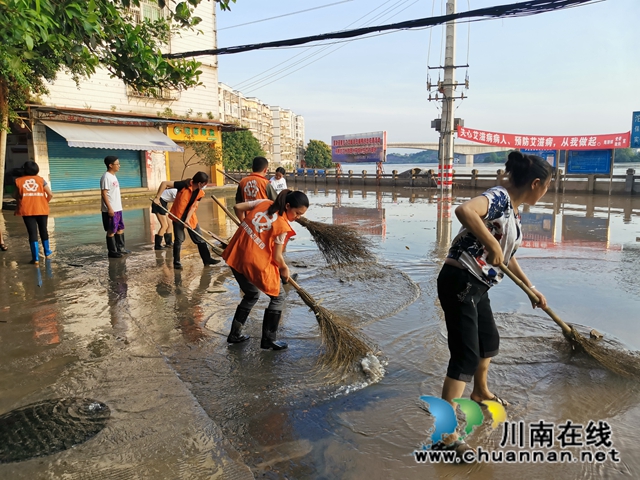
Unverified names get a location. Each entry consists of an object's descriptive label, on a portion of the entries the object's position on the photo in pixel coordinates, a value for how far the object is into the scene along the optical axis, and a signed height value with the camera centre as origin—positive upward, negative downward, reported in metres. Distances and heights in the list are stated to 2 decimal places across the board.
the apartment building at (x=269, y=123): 61.69 +8.20
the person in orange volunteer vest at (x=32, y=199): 6.33 -0.33
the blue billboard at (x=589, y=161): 18.22 +0.43
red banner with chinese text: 17.55 +1.30
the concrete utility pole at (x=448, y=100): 17.99 +2.91
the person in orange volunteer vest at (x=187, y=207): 6.24 -0.45
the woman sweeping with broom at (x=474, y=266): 2.30 -0.47
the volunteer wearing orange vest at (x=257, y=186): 5.23 -0.14
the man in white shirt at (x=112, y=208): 6.71 -0.51
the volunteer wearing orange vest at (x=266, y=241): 3.35 -0.50
